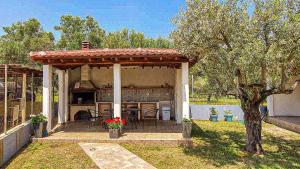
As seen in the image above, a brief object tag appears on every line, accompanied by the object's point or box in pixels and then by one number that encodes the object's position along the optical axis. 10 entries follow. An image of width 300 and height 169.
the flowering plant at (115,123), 9.88
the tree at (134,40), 41.59
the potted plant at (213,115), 16.70
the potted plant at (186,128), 9.57
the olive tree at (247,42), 7.07
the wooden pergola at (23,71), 8.34
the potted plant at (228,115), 16.73
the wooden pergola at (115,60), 10.09
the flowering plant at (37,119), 9.89
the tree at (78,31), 45.44
